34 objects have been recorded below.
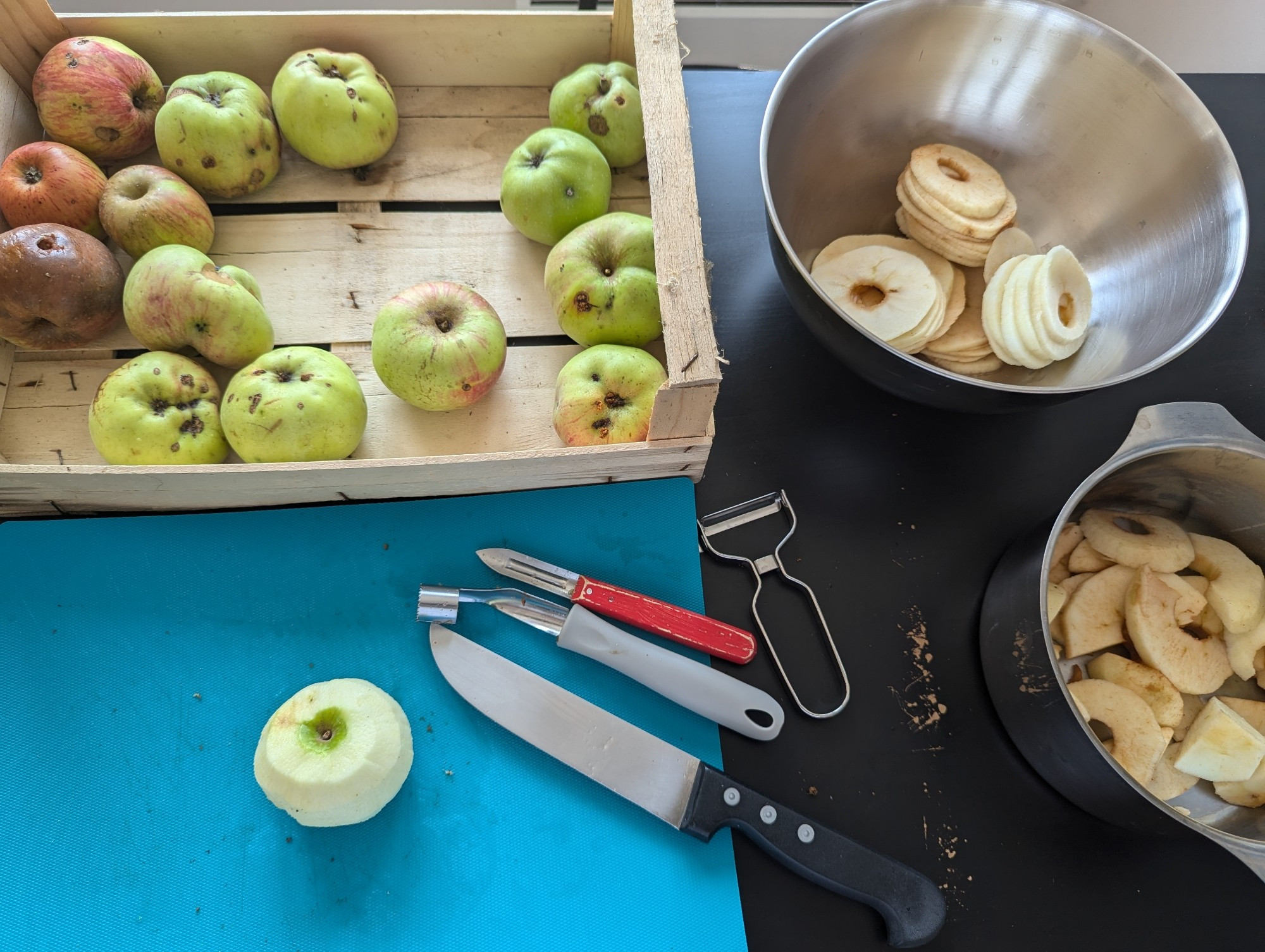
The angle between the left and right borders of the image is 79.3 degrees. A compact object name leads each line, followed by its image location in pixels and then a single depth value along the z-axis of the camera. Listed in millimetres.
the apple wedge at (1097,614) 809
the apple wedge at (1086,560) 848
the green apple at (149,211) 920
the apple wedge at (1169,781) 771
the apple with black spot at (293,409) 825
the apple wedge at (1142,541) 819
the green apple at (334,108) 984
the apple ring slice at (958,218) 957
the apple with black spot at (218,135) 957
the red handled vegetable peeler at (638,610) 829
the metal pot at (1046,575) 698
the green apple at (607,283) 908
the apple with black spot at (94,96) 950
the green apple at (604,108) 1014
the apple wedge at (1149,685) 773
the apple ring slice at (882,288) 896
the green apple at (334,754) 720
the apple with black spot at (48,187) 904
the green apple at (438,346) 863
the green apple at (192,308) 871
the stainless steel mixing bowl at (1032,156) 843
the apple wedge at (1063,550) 862
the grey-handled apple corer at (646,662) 804
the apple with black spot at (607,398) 867
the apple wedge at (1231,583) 811
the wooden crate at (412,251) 796
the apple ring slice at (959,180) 961
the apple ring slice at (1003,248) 969
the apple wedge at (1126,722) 745
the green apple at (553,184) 960
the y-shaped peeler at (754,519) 875
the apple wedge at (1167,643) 782
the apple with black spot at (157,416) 833
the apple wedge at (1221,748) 733
